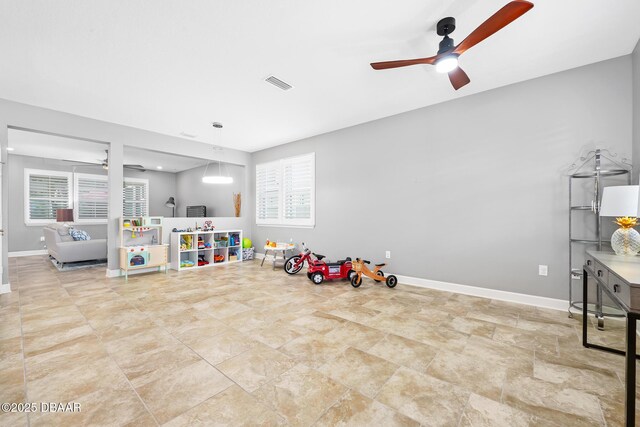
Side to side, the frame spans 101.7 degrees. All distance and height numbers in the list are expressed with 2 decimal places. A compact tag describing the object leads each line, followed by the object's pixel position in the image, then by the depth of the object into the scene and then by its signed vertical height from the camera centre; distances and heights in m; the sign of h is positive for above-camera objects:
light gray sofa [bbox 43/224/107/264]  5.50 -0.78
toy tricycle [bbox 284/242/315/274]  4.86 -1.00
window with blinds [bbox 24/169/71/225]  7.19 +0.50
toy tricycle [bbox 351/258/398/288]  4.06 -0.99
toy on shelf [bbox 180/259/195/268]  5.54 -1.11
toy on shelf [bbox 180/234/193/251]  5.54 -0.65
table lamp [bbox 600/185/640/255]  2.17 +0.01
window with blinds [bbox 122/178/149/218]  9.14 +0.53
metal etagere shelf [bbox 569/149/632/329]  2.73 +0.06
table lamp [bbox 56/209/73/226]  6.25 -0.08
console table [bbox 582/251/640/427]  1.20 -0.42
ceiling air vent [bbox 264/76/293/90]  3.26 +1.68
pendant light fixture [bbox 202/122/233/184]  5.04 +0.67
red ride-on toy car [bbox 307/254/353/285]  4.31 -0.97
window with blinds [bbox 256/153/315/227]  5.70 +0.48
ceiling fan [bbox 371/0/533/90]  1.71 +1.34
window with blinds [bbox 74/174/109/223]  7.96 +0.42
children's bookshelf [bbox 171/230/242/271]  5.50 -0.81
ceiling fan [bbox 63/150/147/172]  6.95 +1.46
